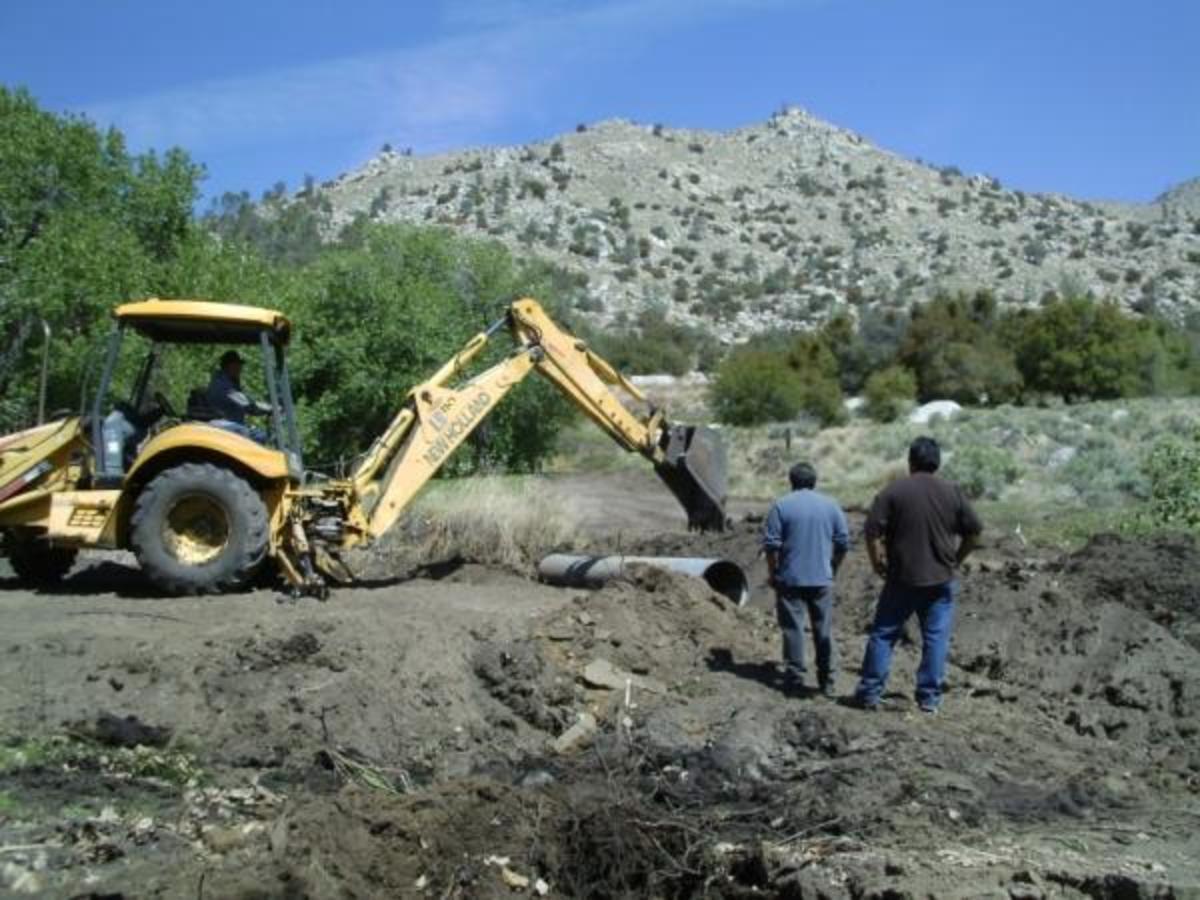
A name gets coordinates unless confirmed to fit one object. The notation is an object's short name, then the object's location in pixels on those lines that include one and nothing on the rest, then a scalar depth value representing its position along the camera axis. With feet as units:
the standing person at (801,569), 34.09
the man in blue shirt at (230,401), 40.88
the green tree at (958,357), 157.28
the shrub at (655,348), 201.05
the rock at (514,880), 21.57
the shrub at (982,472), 93.45
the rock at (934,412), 136.38
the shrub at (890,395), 150.51
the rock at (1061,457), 103.55
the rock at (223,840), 21.61
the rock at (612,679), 34.19
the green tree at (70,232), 79.77
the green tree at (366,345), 89.81
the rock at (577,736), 30.40
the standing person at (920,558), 32.12
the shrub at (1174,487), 66.69
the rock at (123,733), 27.35
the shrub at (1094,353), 154.40
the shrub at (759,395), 147.84
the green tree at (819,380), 151.74
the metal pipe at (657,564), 44.55
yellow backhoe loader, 39.09
